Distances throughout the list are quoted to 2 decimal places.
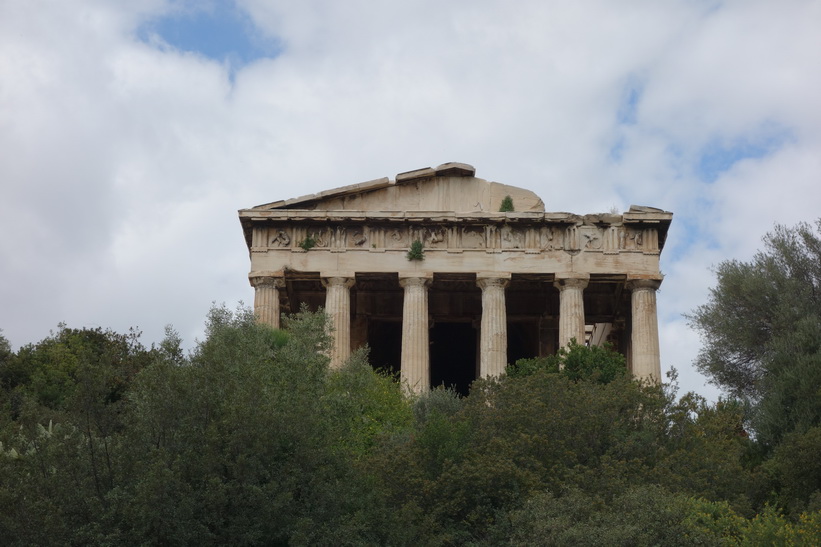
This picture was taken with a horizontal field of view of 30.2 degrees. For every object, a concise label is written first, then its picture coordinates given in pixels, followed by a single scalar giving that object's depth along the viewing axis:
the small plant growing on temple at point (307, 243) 46.06
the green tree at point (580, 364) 39.19
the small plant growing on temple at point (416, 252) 45.88
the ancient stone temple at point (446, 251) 45.69
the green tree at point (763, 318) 43.41
